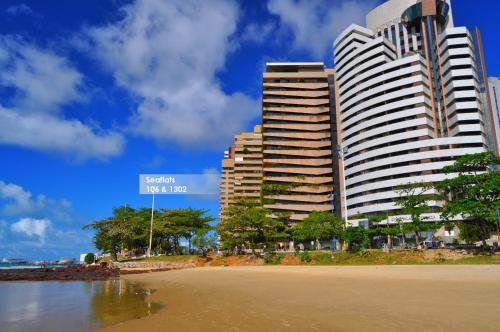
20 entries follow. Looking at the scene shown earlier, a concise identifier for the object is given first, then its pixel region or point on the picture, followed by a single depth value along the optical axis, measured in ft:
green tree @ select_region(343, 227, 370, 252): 151.12
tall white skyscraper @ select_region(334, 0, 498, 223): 293.23
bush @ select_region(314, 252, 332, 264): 133.59
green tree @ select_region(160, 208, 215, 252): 204.44
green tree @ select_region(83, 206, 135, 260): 195.52
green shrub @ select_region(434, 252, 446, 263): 116.98
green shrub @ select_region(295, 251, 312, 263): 139.13
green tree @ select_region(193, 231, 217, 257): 192.03
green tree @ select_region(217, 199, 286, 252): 173.88
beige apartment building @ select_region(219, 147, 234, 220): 572.10
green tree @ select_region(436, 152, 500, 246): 129.08
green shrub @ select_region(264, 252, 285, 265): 146.90
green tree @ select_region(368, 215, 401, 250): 179.32
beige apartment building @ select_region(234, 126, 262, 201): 466.70
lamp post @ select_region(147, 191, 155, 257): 189.22
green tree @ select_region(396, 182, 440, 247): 159.94
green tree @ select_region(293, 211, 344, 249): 199.72
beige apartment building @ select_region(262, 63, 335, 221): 360.69
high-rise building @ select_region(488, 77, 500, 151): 332.55
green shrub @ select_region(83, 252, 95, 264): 237.74
